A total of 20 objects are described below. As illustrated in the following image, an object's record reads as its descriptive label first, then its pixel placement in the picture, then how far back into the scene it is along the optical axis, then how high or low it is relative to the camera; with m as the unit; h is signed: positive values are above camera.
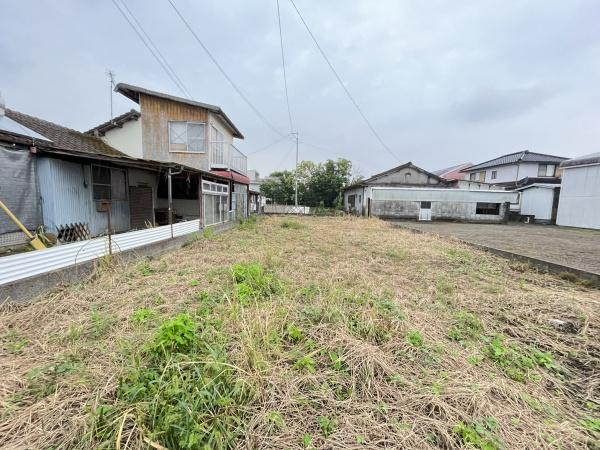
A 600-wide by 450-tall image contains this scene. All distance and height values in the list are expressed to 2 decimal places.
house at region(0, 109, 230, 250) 5.01 +0.26
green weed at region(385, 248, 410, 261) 5.94 -1.21
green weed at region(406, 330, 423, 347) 2.33 -1.23
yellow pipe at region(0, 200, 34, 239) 4.16 -0.51
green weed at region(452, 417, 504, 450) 1.44 -1.31
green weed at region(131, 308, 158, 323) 2.59 -1.21
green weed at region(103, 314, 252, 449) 1.38 -1.18
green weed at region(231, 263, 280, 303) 3.20 -1.14
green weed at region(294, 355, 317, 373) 1.96 -1.24
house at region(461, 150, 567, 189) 24.63 +3.75
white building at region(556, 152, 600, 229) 13.86 +0.82
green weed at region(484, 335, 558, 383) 2.09 -1.31
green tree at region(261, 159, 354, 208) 28.27 +1.84
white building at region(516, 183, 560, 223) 16.84 +0.33
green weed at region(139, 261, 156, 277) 4.19 -1.22
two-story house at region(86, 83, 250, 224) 10.88 +2.68
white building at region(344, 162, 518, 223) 18.58 +0.03
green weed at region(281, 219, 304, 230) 11.57 -1.15
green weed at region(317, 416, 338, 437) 1.53 -1.33
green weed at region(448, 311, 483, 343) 2.60 -1.29
